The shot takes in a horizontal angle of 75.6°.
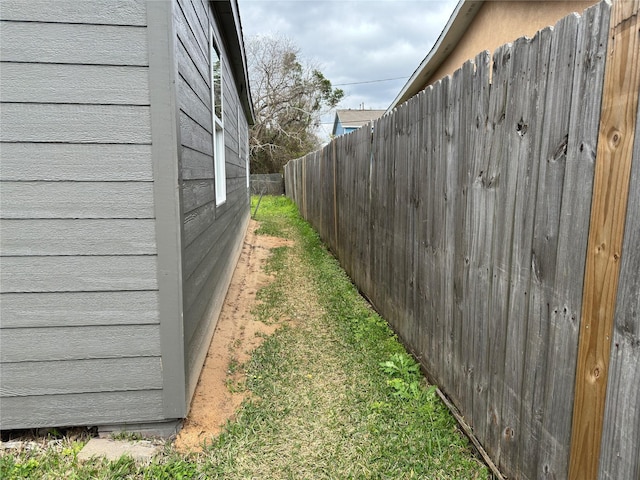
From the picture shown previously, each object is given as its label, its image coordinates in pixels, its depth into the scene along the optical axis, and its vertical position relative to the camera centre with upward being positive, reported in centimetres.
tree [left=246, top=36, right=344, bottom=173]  3081 +553
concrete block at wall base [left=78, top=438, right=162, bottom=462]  216 -142
